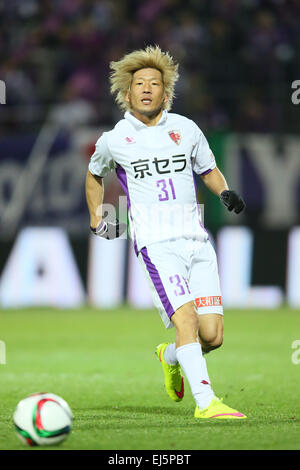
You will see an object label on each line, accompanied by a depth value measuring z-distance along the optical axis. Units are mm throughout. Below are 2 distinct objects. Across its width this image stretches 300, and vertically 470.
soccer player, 11258
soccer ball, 9008
